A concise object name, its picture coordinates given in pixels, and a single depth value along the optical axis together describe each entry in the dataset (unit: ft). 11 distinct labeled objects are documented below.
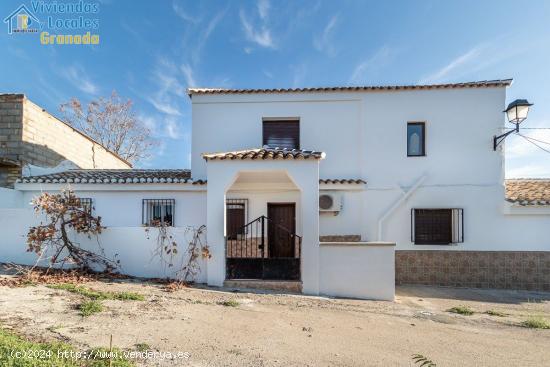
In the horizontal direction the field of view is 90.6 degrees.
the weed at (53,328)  12.56
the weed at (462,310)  20.08
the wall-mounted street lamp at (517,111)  26.50
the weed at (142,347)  11.40
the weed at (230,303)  18.16
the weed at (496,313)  20.21
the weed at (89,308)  14.84
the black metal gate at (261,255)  23.02
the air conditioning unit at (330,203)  29.58
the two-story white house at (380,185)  29.04
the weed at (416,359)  11.71
